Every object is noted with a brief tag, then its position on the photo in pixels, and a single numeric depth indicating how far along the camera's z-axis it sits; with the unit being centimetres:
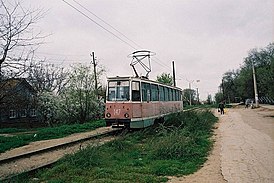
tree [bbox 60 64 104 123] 2606
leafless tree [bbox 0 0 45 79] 1190
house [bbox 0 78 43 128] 1294
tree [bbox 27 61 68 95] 3378
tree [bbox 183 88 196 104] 7855
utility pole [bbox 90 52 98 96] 2698
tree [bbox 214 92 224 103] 9895
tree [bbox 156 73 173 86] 6522
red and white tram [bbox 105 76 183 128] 1544
